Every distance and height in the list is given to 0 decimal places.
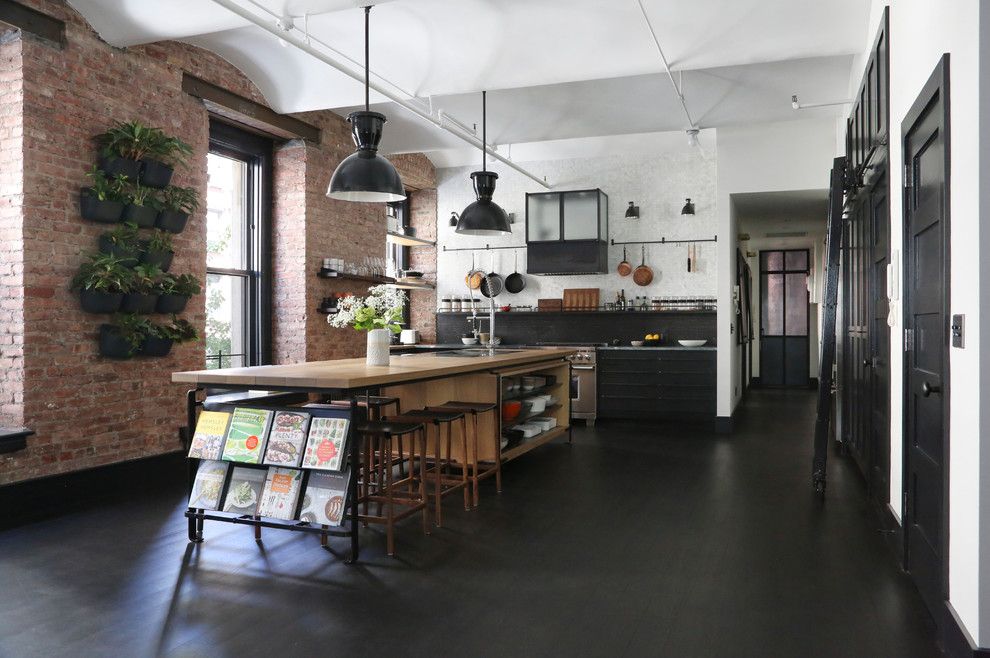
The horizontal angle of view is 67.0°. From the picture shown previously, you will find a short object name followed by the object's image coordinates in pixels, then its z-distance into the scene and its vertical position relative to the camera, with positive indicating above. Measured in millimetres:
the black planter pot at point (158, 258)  5309 +513
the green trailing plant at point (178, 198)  5438 +968
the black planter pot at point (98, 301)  4879 +189
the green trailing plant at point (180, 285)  5381 +326
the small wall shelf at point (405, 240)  9312 +1157
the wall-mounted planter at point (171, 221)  5371 +792
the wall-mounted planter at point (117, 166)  5047 +1107
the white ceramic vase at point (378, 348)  4684 -121
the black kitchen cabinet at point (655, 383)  8641 -647
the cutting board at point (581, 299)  9695 +384
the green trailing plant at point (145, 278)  5145 +358
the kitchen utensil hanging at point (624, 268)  9562 +770
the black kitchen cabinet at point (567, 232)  9406 +1225
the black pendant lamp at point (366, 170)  4406 +944
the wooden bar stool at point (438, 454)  4336 -787
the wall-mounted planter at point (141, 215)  5156 +800
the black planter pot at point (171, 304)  5379 +186
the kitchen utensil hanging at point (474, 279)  10219 +685
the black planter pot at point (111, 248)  5023 +547
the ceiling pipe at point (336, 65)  4527 +1920
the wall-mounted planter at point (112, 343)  5043 -92
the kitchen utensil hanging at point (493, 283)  10219 +624
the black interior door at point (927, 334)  2717 -27
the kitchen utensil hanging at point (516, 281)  10156 +644
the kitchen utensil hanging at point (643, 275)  9477 +675
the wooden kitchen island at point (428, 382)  3770 -318
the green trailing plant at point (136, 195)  5156 +935
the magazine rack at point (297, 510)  3672 -947
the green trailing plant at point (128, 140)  5066 +1295
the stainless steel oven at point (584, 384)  8820 -661
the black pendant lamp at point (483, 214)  6051 +931
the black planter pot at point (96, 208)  4906 +802
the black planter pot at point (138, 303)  5102 +182
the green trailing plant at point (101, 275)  4852 +357
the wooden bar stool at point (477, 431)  4841 -691
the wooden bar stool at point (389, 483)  3844 -889
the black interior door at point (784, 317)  13586 +195
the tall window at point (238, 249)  6801 +762
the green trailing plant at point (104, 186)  4930 +963
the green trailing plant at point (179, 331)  5434 -13
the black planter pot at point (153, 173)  5234 +1103
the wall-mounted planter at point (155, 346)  5320 -119
